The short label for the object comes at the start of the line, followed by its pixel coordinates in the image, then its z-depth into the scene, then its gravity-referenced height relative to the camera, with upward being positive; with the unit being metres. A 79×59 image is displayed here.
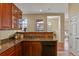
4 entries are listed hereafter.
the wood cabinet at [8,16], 1.37 +0.28
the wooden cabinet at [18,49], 1.70 -0.57
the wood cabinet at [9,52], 1.11 -0.45
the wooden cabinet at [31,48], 2.15 -0.64
